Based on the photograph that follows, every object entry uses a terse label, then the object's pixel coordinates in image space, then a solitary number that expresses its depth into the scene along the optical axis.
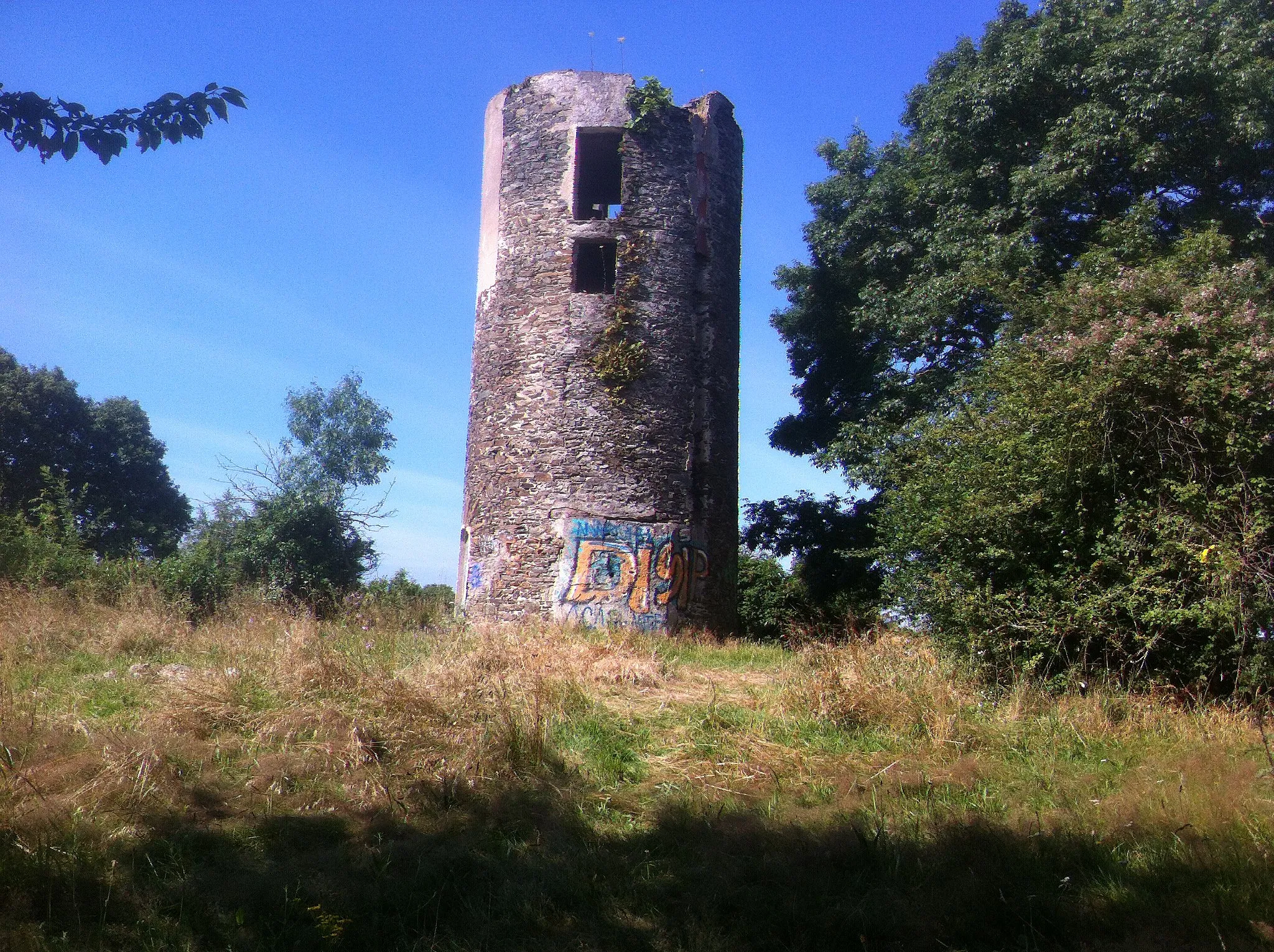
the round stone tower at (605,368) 11.60
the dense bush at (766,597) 17.47
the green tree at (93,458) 28.06
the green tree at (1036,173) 11.72
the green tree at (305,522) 16.45
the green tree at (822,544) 16.22
